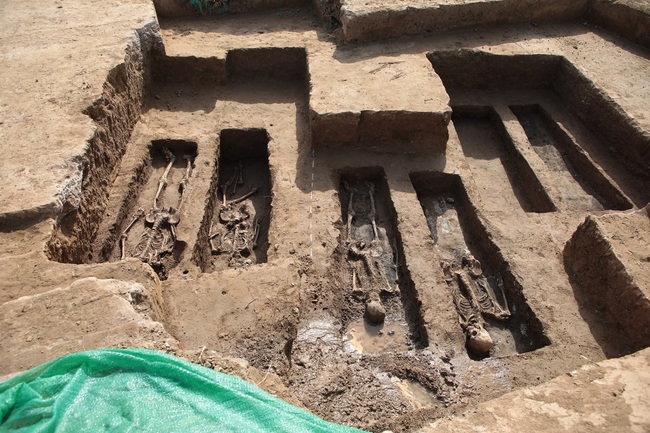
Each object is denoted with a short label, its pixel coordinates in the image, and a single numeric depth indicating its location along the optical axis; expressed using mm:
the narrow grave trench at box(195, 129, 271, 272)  4734
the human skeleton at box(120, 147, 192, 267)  4402
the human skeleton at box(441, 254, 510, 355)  3791
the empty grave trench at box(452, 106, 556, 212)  5184
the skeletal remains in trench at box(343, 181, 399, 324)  4184
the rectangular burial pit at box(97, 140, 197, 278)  4430
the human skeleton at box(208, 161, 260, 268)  4742
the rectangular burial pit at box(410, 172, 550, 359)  3971
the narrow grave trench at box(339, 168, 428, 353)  3967
